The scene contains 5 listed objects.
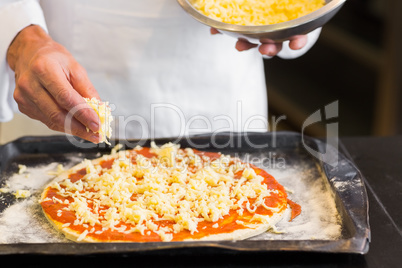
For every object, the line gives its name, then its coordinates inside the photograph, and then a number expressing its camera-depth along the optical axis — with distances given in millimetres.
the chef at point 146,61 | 1896
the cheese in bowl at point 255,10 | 1600
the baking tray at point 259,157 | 1203
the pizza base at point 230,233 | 1331
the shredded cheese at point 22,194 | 1566
